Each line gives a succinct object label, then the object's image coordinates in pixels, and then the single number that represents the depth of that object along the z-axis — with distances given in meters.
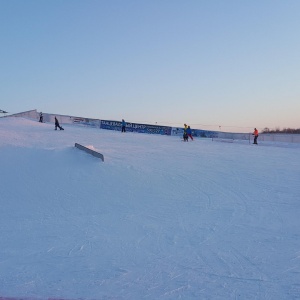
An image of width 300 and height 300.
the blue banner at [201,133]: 34.25
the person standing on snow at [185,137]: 26.61
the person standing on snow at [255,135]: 27.73
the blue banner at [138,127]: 37.06
